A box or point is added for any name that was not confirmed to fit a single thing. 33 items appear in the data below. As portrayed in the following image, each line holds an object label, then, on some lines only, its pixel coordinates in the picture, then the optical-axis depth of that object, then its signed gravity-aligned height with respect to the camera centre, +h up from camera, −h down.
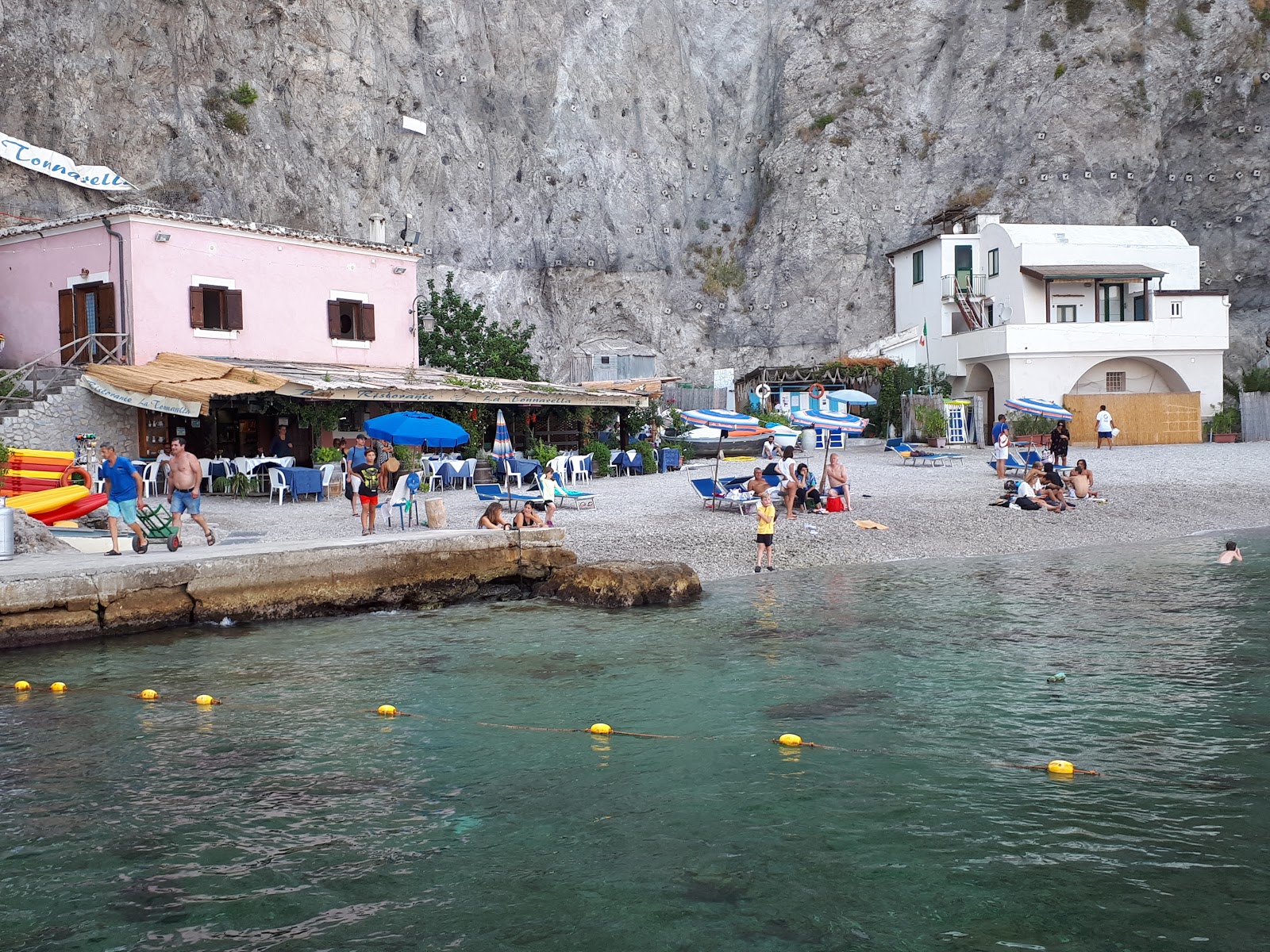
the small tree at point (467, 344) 35.59 +3.65
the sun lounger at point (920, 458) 29.92 -0.25
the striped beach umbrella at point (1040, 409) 30.73 +1.06
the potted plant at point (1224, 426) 36.94 +0.51
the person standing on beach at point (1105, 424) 34.31 +0.60
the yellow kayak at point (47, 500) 16.47 -0.47
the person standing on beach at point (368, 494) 16.03 -0.48
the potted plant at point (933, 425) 36.72 +0.73
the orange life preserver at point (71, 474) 18.62 -0.11
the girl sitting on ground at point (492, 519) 16.11 -0.87
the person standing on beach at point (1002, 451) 25.70 -0.11
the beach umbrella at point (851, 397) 29.98 +1.42
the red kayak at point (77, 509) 16.86 -0.64
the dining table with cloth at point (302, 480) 21.56 -0.35
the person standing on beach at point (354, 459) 18.62 +0.02
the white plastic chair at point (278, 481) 21.47 -0.35
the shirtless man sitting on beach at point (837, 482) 20.34 -0.56
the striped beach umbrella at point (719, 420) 21.52 +0.64
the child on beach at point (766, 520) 15.80 -0.95
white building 39.00 +4.81
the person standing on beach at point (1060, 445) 27.11 +0.01
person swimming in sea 15.85 -1.59
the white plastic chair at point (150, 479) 22.27 -0.28
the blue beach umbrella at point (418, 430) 18.25 +0.47
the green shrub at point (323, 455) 23.89 +0.12
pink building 24.86 +4.06
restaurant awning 22.03 +1.59
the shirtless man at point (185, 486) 14.89 -0.29
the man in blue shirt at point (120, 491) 13.98 -0.32
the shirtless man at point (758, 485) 18.05 -0.53
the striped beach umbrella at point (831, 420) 22.67 +0.60
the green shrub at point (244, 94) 39.72 +12.89
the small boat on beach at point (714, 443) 35.22 +0.29
